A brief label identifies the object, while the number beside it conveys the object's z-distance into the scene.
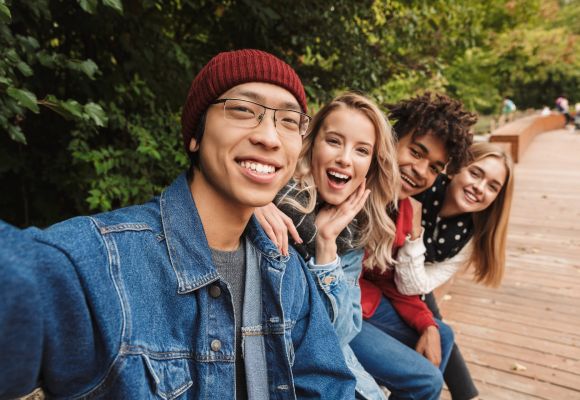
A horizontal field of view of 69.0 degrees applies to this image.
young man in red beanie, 0.82
